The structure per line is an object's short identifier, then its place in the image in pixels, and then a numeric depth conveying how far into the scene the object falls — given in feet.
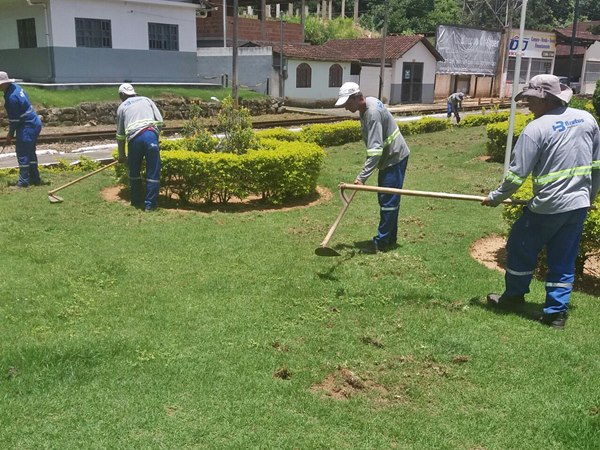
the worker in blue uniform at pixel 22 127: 29.40
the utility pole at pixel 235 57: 72.54
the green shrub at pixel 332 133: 50.52
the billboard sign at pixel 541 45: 135.39
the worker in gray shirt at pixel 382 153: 19.54
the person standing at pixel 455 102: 72.79
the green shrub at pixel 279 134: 40.63
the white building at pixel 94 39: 71.67
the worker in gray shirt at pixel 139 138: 25.40
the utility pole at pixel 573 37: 122.31
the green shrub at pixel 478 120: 66.40
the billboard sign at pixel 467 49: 120.78
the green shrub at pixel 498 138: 41.32
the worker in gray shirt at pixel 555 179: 14.20
